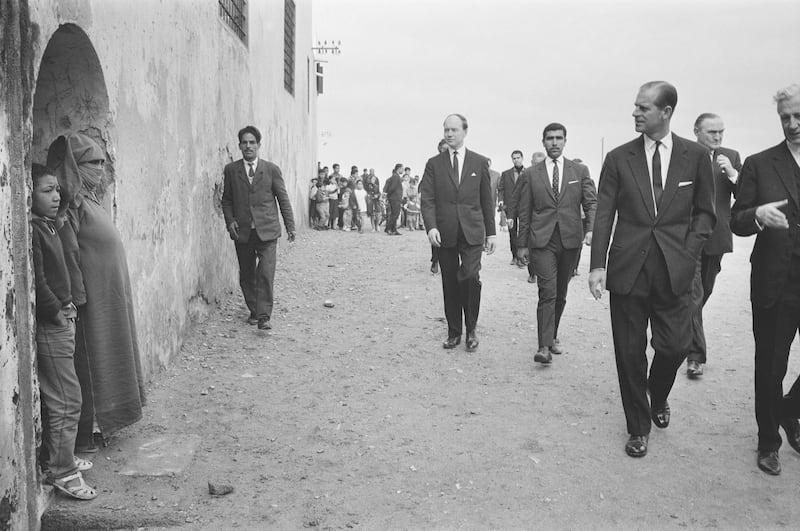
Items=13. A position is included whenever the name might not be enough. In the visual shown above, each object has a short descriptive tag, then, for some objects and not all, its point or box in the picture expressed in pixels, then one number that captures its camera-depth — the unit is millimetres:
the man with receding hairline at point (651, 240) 4109
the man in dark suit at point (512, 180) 12031
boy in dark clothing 3387
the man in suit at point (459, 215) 6398
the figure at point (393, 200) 18438
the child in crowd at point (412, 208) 20562
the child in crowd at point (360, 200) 20297
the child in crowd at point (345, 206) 20281
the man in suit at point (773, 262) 3814
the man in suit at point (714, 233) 5516
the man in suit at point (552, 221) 6113
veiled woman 3918
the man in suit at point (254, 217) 7156
